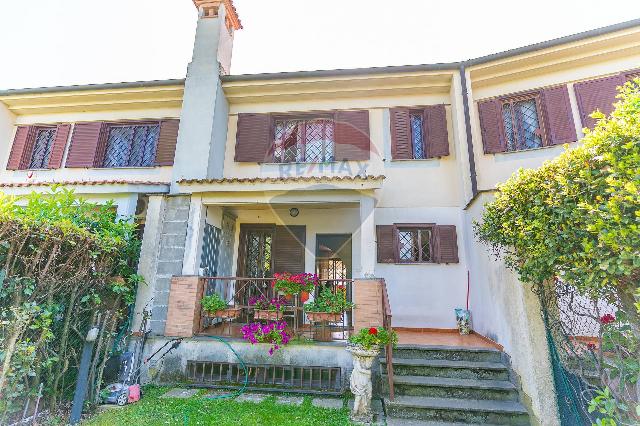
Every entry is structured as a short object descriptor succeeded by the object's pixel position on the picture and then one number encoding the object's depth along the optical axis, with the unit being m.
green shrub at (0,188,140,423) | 4.12
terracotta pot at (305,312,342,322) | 6.12
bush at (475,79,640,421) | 2.71
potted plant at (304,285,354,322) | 6.13
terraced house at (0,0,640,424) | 6.02
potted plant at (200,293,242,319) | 6.51
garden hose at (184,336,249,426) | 5.62
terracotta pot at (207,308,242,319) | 6.50
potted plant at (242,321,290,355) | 5.96
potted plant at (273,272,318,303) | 6.44
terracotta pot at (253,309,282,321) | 6.23
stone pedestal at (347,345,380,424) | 4.79
